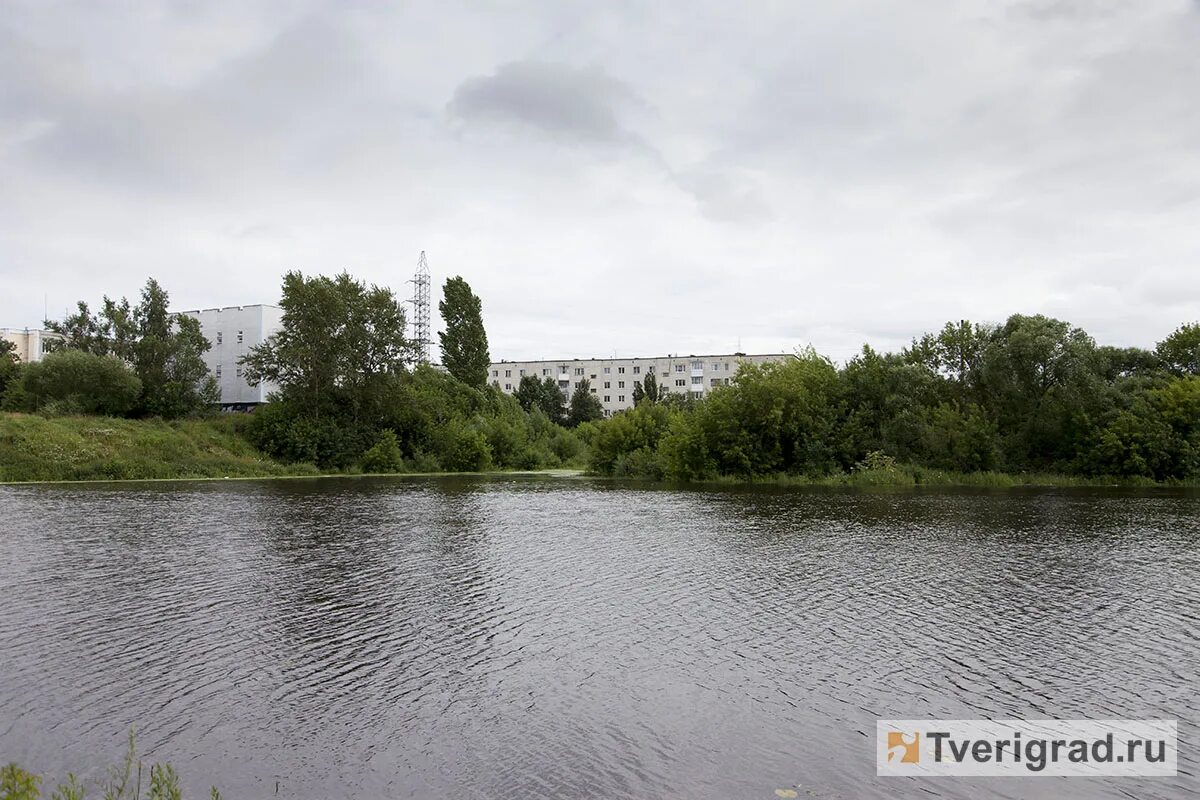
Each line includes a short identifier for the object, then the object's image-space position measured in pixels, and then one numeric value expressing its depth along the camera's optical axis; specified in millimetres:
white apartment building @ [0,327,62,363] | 118375
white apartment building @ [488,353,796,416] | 151500
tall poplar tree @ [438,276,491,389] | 85812
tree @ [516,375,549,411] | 127562
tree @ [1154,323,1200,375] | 57531
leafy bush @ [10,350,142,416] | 69750
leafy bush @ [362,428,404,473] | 73750
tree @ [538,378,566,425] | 130000
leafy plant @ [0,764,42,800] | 4974
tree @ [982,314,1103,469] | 54906
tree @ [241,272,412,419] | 73125
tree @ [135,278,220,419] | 75250
